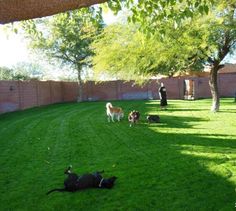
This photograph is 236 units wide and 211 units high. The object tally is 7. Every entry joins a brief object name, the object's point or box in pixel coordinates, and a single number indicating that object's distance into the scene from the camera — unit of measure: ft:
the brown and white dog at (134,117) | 34.44
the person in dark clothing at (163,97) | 48.55
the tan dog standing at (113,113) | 36.64
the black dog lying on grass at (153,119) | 35.10
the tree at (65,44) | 77.64
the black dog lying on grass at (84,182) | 14.54
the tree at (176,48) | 37.28
